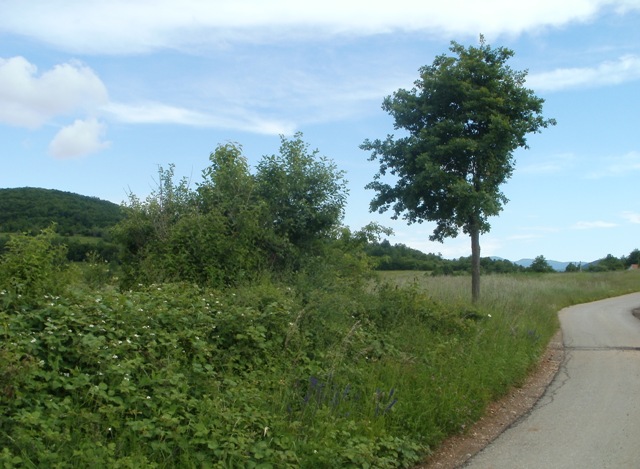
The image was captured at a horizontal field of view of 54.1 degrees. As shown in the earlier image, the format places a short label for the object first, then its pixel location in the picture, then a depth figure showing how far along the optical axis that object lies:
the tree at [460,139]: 14.63
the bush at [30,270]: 6.59
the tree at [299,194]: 12.43
